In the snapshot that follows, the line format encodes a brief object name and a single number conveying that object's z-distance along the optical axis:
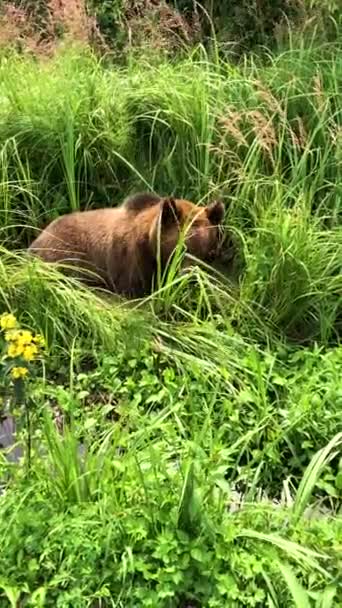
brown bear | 4.83
